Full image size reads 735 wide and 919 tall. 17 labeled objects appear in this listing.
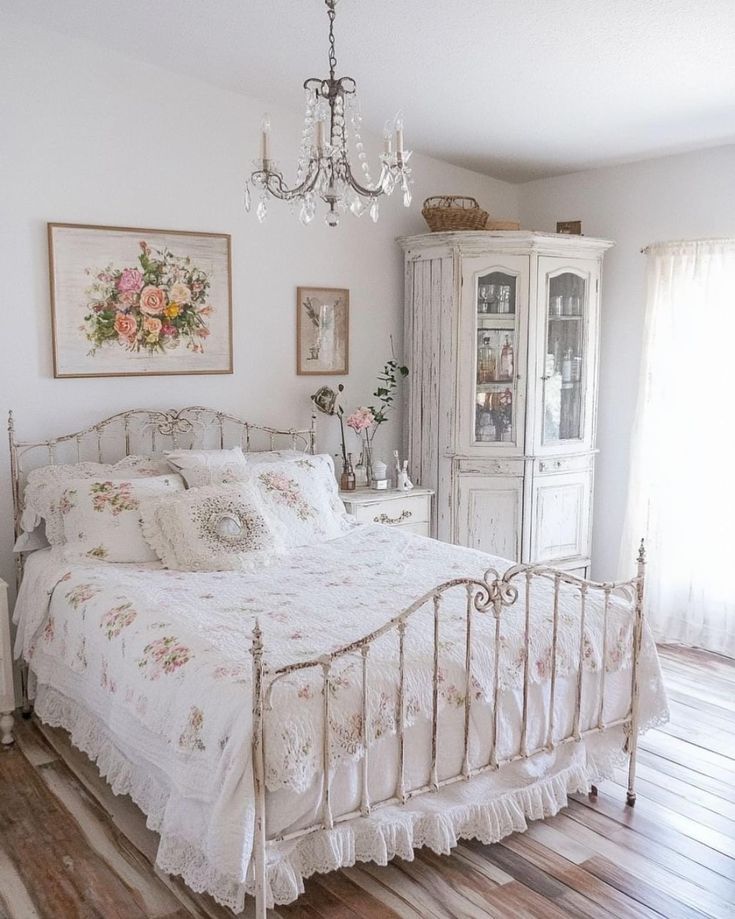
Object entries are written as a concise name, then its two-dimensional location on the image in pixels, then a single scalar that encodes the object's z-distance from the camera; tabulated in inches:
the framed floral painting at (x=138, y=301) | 157.4
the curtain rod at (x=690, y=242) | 173.8
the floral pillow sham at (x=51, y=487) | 144.9
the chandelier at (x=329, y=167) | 106.4
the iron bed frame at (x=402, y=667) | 88.7
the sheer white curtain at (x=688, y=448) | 178.5
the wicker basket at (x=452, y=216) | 189.6
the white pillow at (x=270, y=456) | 172.0
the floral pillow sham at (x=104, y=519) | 140.1
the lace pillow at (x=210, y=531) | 137.6
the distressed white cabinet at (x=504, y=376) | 189.2
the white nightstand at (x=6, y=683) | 137.7
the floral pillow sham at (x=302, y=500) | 154.3
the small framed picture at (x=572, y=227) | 200.2
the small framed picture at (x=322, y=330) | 187.9
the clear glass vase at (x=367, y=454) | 197.9
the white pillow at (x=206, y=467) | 152.3
